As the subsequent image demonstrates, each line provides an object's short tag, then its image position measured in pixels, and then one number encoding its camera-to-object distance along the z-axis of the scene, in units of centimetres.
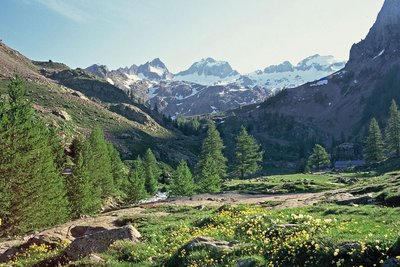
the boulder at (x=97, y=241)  1773
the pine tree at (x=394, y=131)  10606
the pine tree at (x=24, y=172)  3297
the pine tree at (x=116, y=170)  7581
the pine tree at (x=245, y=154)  9688
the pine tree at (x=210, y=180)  7281
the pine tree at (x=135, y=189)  6850
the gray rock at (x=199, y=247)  1402
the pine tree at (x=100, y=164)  5691
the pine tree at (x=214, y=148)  9604
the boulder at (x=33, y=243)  2103
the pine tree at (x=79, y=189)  4662
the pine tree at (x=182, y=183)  7319
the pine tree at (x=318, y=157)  11931
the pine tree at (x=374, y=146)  10484
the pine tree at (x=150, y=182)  8488
